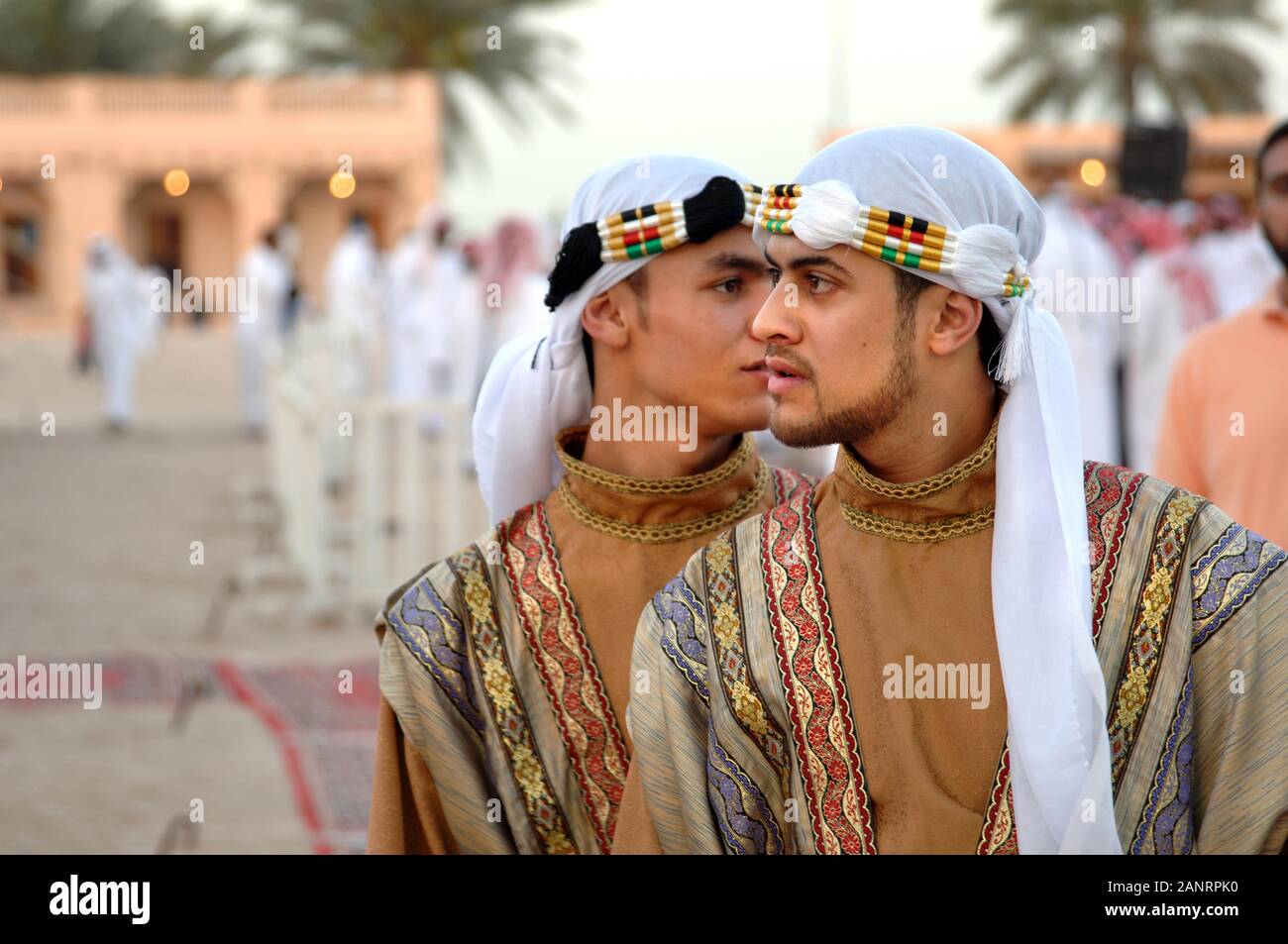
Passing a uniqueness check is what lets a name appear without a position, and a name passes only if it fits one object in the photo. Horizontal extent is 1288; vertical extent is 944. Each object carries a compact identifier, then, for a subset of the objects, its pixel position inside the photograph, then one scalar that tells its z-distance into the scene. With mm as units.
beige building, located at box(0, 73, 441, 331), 31750
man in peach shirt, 3740
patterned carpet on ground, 5230
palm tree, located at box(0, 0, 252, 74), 29672
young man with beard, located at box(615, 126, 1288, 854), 2014
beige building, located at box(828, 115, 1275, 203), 27766
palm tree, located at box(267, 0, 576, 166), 26422
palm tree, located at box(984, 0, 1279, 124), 23344
